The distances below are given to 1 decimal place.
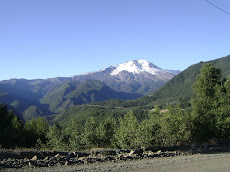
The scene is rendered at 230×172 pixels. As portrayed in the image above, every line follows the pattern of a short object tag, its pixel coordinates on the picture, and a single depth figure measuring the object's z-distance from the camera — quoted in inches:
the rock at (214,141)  1160.3
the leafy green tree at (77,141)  1272.1
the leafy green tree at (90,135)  1310.3
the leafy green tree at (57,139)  1363.4
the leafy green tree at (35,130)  2146.9
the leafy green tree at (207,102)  1267.2
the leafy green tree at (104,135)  1325.0
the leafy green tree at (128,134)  1059.9
